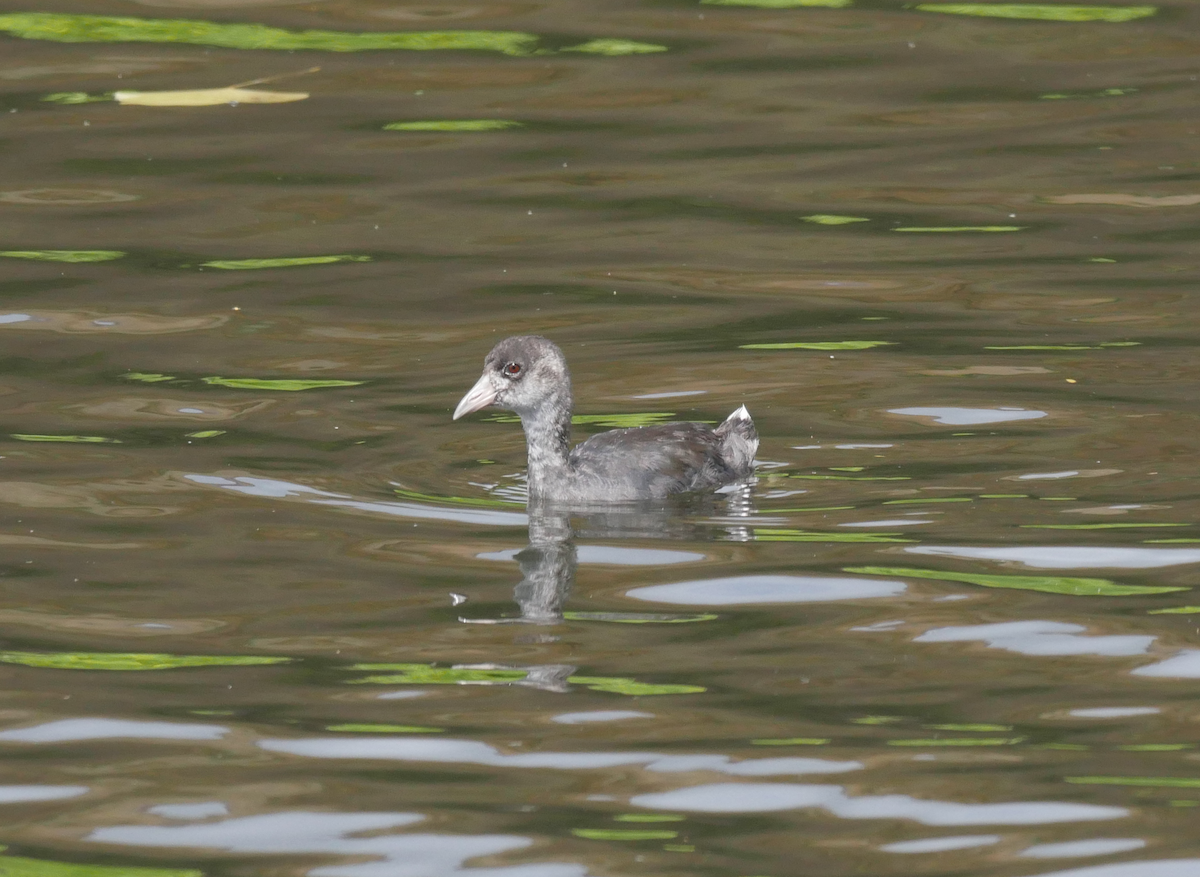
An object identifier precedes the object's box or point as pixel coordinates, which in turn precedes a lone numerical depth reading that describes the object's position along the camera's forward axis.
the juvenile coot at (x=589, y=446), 20.39
